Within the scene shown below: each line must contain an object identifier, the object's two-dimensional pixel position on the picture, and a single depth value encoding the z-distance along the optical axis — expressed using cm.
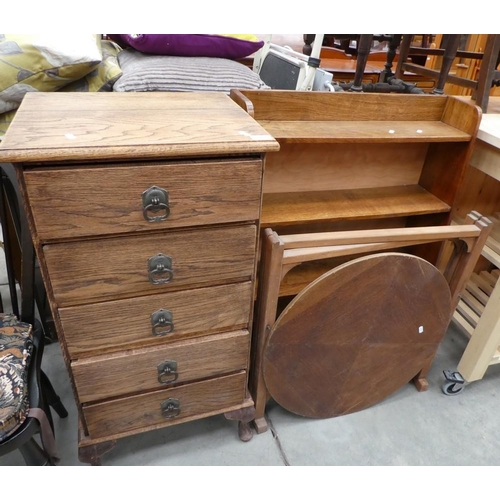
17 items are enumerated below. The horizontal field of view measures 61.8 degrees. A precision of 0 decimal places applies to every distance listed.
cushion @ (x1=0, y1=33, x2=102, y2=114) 127
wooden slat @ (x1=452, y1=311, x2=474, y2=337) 161
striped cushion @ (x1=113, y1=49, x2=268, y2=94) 134
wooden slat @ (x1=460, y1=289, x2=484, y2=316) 165
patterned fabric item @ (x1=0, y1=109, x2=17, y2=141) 137
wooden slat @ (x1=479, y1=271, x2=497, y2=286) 185
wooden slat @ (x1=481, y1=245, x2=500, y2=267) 147
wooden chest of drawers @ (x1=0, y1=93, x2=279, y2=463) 75
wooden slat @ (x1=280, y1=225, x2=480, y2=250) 104
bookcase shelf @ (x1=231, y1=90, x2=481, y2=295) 119
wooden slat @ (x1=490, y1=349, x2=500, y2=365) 152
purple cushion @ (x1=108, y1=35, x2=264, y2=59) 152
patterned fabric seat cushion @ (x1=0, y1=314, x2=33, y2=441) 90
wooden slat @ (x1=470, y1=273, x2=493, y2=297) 180
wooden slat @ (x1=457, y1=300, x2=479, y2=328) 162
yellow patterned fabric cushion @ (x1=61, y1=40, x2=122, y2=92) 140
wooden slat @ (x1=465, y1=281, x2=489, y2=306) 170
